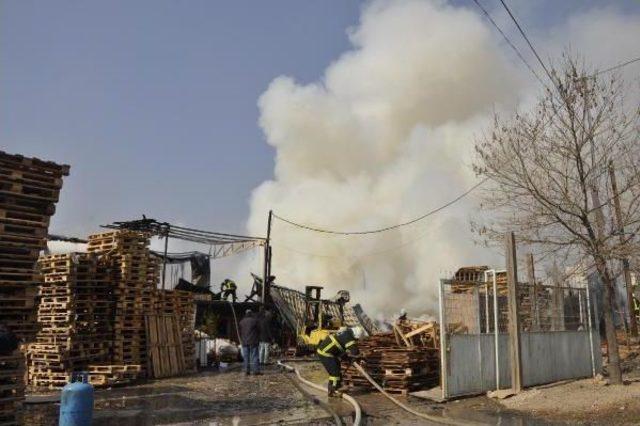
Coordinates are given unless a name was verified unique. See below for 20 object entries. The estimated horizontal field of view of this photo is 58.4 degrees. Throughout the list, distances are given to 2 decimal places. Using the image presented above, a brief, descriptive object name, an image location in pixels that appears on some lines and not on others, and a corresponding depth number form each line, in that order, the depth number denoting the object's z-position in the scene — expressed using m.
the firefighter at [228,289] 26.75
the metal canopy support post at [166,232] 23.12
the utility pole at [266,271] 27.83
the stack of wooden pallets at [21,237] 9.16
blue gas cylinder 7.87
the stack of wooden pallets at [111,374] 14.88
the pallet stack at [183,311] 17.78
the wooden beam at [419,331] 14.09
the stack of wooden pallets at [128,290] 16.33
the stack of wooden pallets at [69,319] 15.15
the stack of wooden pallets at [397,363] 13.09
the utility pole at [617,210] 12.90
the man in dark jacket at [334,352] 12.58
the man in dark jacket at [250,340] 17.19
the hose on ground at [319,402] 9.71
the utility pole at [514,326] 12.45
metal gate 12.21
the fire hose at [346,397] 9.64
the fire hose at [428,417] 9.85
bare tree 12.75
